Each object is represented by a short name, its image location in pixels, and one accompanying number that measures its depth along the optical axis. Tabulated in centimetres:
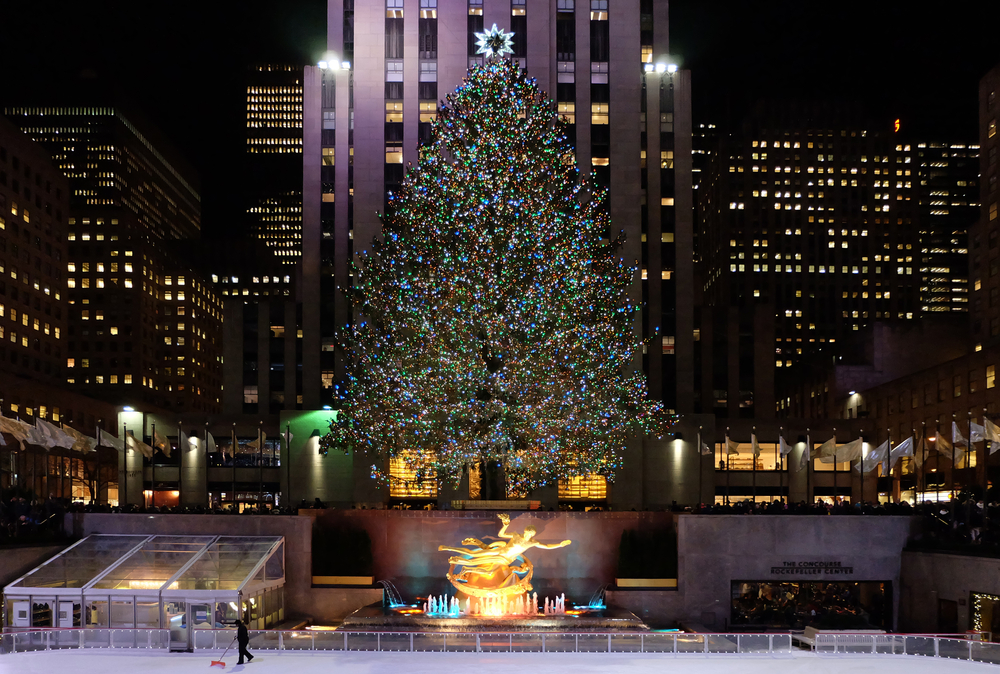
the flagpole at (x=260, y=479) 7023
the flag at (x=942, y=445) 4328
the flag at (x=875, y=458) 4459
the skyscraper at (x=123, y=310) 16925
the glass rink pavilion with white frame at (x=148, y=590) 3247
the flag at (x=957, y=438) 4047
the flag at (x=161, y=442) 7231
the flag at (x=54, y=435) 4116
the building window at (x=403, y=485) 6197
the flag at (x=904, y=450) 4362
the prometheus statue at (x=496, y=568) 3409
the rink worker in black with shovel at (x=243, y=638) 2531
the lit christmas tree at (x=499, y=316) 4009
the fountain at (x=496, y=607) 3259
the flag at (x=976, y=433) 4028
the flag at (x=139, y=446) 4825
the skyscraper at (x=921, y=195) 19680
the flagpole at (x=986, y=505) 3588
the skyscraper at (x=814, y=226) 19162
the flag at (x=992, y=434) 3966
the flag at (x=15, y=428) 3903
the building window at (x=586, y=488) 6269
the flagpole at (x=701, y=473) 6300
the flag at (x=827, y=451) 4750
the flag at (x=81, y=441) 4384
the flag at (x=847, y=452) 4619
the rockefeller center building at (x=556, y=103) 6588
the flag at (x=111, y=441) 4634
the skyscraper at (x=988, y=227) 10744
